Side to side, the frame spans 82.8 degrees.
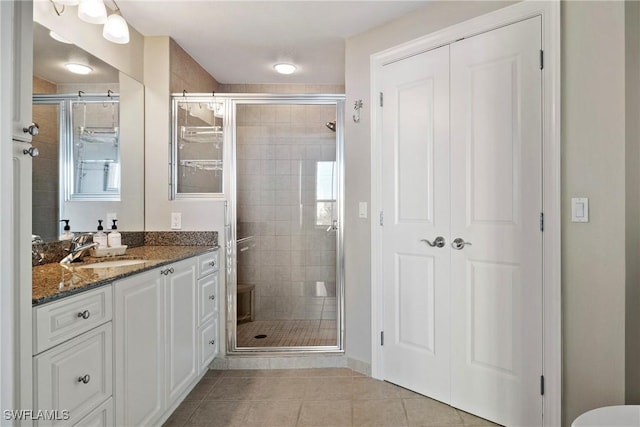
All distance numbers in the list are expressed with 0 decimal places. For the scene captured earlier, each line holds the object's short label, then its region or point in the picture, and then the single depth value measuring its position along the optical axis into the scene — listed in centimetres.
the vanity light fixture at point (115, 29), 196
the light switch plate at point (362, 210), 262
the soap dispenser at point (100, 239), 216
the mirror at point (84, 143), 186
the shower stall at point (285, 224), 282
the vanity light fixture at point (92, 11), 183
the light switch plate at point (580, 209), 168
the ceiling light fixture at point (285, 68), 336
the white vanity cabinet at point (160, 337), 154
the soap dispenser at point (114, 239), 224
